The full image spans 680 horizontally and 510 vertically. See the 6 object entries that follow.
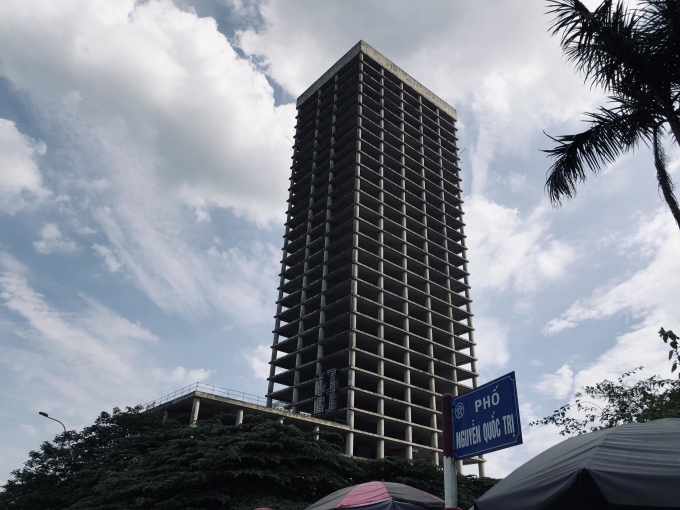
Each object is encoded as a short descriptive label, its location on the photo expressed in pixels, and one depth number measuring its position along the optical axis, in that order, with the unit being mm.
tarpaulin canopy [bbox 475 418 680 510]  3854
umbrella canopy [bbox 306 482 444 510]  7344
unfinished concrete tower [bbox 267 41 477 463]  61719
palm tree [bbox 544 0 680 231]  9102
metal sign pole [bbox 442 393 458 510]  4773
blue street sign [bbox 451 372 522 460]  4445
